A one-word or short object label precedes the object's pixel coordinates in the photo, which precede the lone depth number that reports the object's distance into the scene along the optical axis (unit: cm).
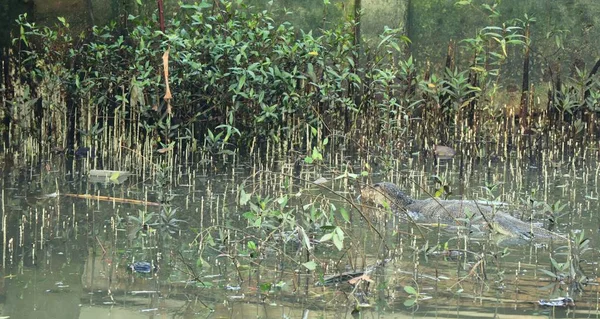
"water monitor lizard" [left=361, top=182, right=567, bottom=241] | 1420
